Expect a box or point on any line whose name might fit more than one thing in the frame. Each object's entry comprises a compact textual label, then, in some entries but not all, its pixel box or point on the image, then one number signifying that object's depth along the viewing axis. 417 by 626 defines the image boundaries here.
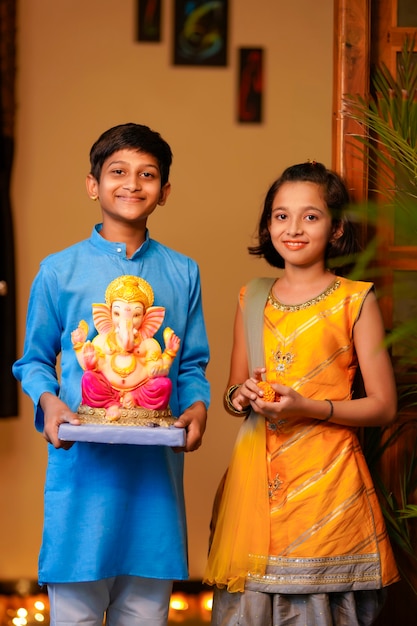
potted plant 2.30
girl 2.23
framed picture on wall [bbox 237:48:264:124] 4.09
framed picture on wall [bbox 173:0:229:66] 4.08
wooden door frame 2.82
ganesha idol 2.03
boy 2.10
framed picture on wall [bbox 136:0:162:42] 4.09
